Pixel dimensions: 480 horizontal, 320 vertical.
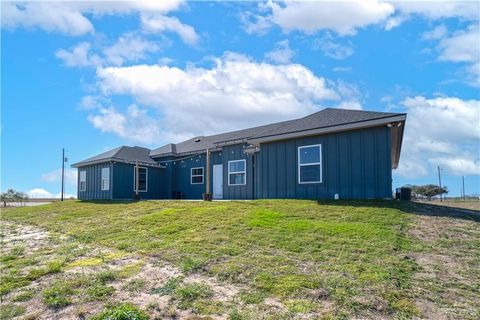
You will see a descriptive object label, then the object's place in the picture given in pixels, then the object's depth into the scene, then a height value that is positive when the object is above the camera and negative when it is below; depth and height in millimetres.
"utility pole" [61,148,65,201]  32391 +2000
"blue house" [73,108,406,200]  11688 +922
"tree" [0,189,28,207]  33125 -764
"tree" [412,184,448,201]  47556 -829
